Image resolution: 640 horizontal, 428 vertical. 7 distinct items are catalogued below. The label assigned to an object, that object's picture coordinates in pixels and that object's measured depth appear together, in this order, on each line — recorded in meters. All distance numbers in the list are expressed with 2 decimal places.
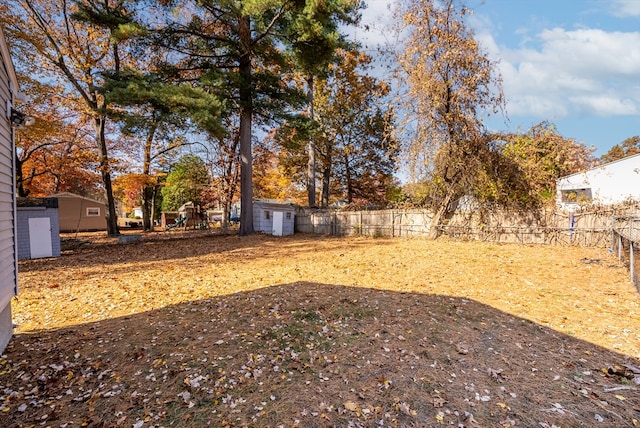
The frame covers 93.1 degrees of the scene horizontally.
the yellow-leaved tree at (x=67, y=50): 11.51
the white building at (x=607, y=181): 12.34
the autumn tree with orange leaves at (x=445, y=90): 10.06
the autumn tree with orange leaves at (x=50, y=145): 12.20
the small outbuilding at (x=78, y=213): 19.78
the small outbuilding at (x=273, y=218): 15.96
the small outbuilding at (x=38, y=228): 8.64
